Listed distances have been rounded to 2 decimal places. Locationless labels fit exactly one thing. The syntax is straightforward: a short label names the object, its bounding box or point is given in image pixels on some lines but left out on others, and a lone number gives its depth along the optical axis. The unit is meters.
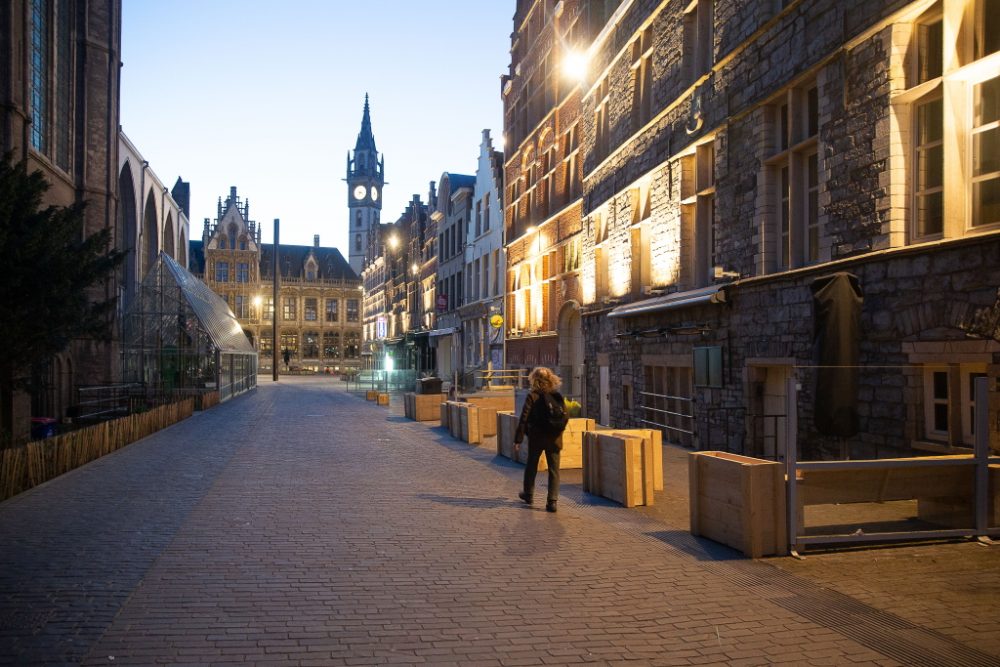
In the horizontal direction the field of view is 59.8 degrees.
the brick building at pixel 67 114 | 22.81
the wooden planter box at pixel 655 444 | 10.21
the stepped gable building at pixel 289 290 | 104.69
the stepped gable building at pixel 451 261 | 44.50
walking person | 10.12
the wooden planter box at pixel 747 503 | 7.34
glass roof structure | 34.31
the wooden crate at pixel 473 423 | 17.75
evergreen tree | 14.08
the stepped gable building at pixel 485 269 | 37.03
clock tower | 149.38
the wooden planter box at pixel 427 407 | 24.69
